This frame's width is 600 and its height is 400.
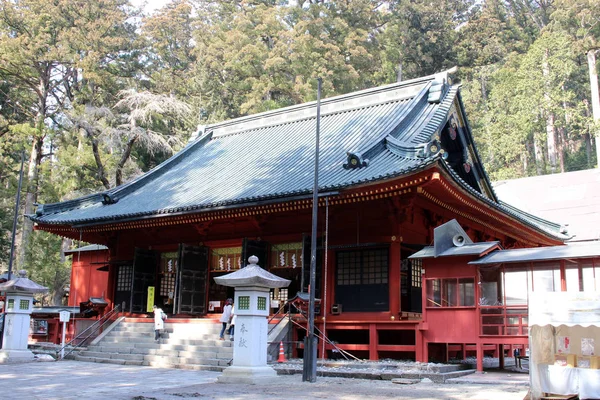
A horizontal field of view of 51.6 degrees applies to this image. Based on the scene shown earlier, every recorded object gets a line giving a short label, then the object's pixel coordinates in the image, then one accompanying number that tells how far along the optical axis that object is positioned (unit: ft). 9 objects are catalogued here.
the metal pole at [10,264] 64.52
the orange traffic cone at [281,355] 49.92
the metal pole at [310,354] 38.81
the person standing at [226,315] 52.78
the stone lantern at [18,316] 53.78
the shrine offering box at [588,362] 28.45
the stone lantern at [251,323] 38.32
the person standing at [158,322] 55.72
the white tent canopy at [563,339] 27.96
